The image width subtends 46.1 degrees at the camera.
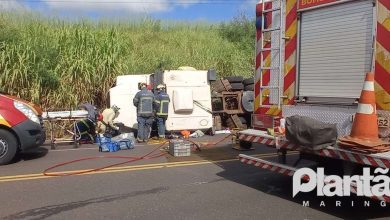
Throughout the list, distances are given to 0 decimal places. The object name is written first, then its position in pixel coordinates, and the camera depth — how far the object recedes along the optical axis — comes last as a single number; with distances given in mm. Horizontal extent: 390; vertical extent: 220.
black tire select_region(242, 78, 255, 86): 15041
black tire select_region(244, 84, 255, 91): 15047
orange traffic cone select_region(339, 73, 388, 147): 5211
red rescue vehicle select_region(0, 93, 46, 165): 8984
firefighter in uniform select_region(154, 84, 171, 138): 12922
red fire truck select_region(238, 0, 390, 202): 5312
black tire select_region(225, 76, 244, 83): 15406
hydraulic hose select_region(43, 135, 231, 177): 8141
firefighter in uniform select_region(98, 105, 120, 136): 12414
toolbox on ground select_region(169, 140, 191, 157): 9836
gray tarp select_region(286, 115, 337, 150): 5504
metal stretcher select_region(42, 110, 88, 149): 11438
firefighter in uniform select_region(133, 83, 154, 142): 12562
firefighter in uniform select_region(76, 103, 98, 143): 12062
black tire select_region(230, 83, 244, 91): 15335
